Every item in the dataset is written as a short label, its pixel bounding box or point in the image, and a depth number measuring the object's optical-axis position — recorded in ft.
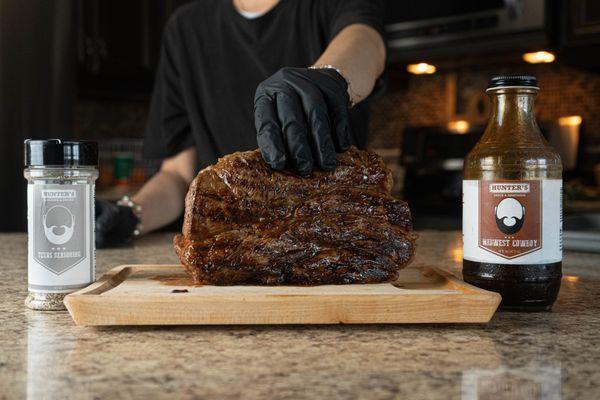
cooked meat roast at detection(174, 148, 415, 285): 2.90
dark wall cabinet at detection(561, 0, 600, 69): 9.70
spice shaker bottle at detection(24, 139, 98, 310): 2.64
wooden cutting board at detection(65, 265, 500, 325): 2.39
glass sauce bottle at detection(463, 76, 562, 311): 2.54
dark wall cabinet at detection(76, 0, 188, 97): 12.35
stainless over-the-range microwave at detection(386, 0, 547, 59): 9.78
